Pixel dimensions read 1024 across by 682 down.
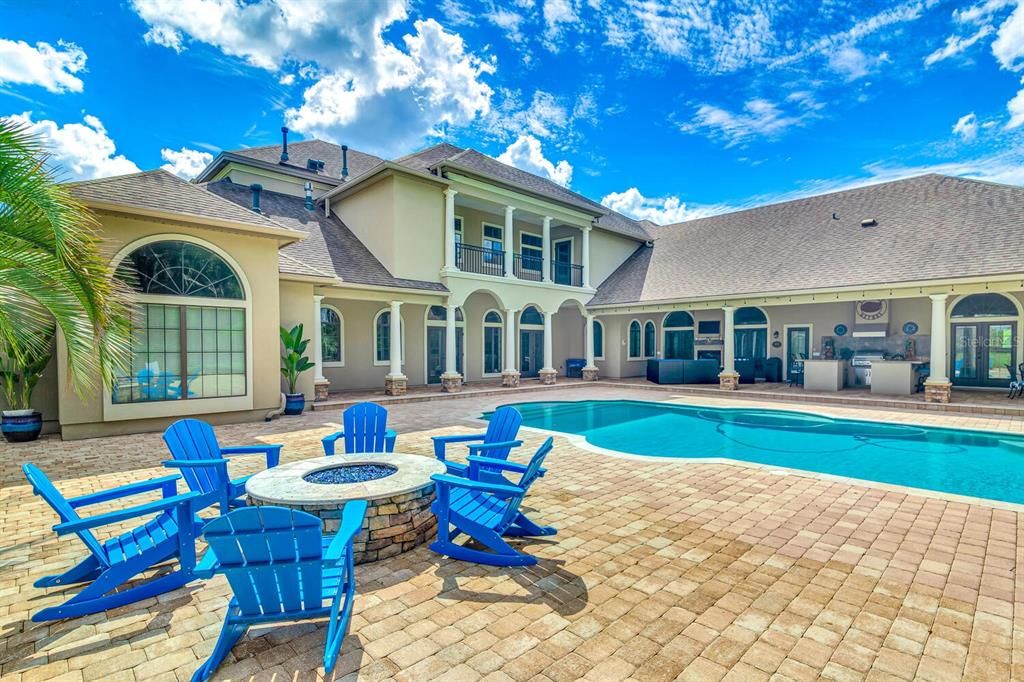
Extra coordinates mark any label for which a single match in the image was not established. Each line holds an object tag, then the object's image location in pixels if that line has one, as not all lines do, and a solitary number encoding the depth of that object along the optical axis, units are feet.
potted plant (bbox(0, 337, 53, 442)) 26.76
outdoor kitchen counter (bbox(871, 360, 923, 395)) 45.16
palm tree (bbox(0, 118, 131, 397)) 13.44
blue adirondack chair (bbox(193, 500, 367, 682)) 7.45
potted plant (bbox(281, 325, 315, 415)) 37.11
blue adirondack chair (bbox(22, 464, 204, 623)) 9.67
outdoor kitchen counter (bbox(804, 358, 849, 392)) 48.78
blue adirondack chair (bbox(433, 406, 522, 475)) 15.69
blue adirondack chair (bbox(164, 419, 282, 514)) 13.65
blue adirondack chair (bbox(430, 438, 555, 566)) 11.85
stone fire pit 11.92
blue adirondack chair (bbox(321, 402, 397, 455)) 18.95
